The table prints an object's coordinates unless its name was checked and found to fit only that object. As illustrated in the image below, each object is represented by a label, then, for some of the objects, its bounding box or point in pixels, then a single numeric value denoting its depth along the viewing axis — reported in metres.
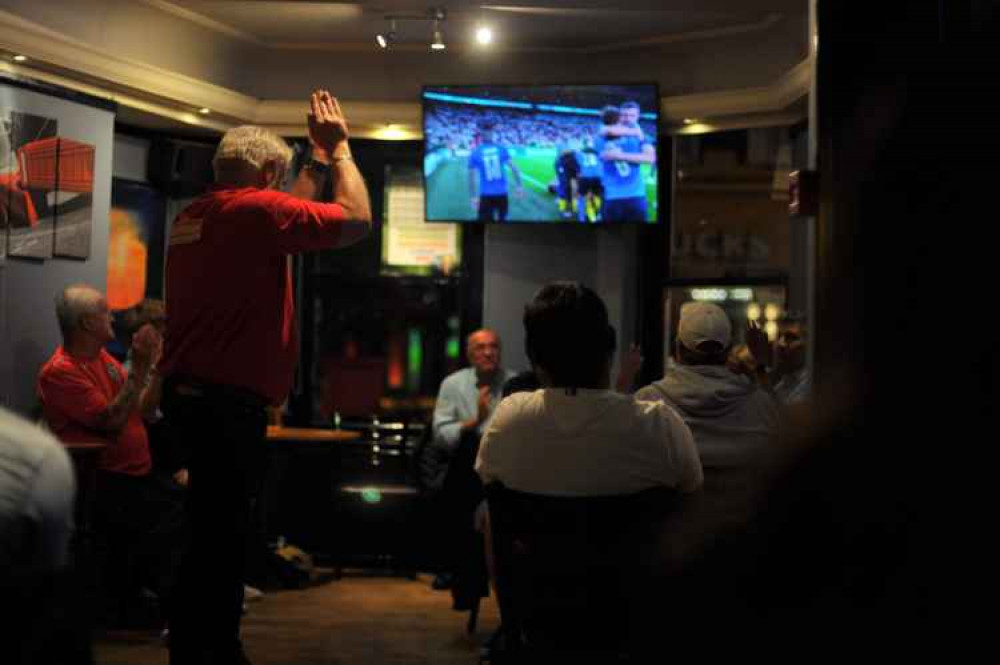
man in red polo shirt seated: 5.34
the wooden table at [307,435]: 7.09
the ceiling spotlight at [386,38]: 6.82
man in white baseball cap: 3.70
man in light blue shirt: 6.88
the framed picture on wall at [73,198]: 6.19
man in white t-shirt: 2.37
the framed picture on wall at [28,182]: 5.79
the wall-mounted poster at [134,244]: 7.32
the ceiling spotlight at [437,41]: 6.74
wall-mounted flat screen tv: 7.18
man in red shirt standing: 3.16
